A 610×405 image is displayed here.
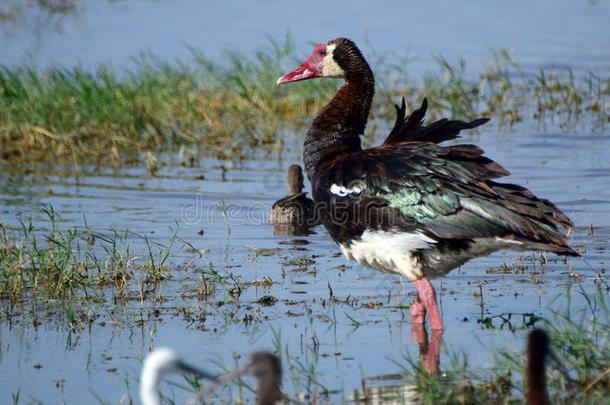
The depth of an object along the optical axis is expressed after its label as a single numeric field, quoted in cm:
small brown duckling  2133
